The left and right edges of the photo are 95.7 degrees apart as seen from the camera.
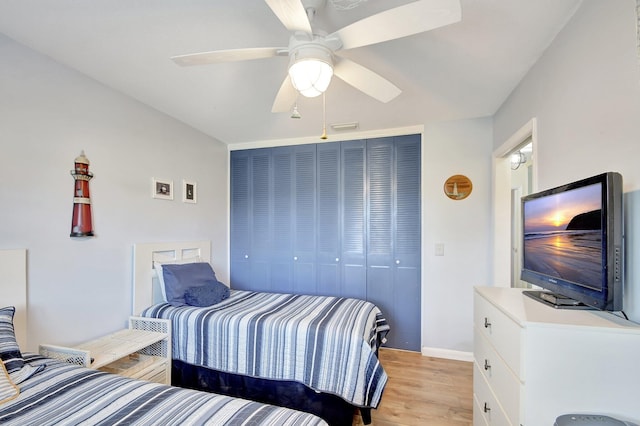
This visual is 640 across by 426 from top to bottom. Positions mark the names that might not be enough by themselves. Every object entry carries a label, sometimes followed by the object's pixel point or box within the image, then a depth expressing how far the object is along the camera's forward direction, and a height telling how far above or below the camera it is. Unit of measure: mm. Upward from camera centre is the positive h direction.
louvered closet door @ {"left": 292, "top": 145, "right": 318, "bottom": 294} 3484 -43
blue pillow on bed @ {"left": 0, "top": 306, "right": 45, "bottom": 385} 1258 -637
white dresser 956 -520
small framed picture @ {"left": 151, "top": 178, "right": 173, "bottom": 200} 2676 +260
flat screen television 1021 -110
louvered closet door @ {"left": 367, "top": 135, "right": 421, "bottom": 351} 3139 -195
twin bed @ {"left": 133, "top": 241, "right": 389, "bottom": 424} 1877 -941
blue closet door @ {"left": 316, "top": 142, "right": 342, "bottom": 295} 3396 -28
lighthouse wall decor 2008 +106
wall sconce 3419 +689
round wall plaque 2959 +309
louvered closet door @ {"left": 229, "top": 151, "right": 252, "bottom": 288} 3730 -48
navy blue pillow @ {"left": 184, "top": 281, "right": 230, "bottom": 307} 2455 -687
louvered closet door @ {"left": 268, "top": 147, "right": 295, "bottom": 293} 3572 -44
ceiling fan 1050 +743
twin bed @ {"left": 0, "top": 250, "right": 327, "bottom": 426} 1060 -737
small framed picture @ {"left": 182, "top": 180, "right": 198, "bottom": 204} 3059 +264
